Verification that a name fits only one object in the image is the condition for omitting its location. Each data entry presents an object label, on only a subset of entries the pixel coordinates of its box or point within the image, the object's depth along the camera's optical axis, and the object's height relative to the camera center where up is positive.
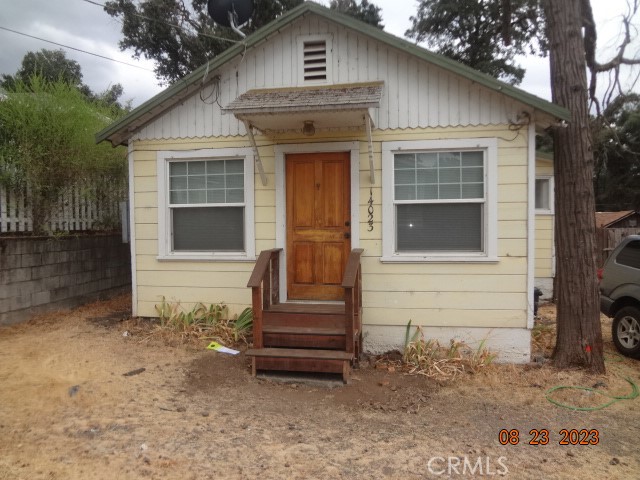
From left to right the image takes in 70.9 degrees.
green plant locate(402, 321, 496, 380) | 5.07 -1.49
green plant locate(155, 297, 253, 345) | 5.92 -1.23
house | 5.39 +0.55
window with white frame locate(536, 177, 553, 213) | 9.65 +0.79
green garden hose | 4.16 -1.63
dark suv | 5.74 -0.84
